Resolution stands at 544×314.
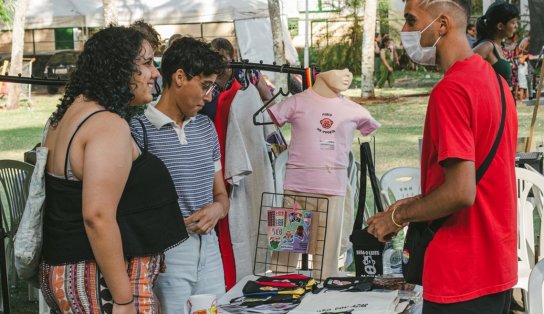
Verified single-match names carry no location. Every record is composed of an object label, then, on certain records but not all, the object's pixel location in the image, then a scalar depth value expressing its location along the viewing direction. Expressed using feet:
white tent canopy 58.65
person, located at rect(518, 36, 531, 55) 61.00
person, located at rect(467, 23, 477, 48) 58.92
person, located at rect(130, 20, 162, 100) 15.49
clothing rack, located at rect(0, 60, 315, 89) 13.33
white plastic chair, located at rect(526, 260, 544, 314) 9.46
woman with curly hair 8.39
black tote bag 11.45
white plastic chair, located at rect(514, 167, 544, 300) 16.29
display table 10.03
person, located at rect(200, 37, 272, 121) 14.93
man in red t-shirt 8.29
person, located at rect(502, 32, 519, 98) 60.54
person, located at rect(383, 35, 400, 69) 92.22
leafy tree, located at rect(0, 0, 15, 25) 72.42
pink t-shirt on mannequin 17.19
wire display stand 15.56
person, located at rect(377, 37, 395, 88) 86.69
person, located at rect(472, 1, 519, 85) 21.27
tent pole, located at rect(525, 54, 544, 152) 24.93
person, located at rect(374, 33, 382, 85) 89.66
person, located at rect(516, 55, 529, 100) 62.85
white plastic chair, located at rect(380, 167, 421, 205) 17.90
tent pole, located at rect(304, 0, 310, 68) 76.07
